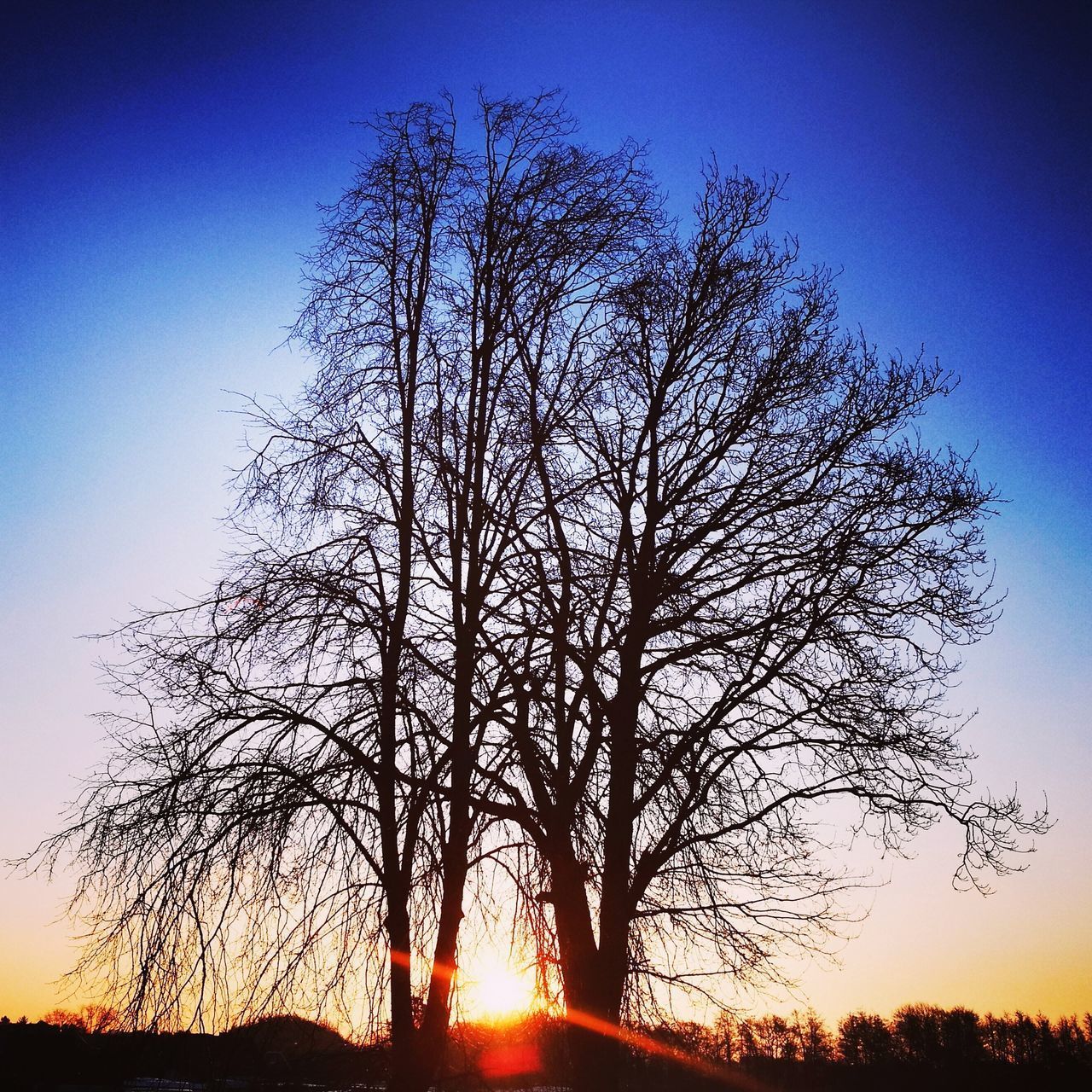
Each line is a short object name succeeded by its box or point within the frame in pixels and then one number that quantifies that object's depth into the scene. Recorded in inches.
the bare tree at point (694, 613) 322.3
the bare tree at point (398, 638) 271.7
